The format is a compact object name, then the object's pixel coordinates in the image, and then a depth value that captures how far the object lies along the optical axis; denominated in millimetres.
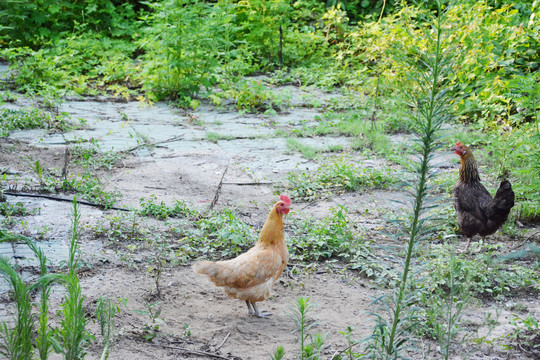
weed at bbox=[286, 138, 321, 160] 7445
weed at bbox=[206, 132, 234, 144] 8062
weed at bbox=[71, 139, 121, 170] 6609
